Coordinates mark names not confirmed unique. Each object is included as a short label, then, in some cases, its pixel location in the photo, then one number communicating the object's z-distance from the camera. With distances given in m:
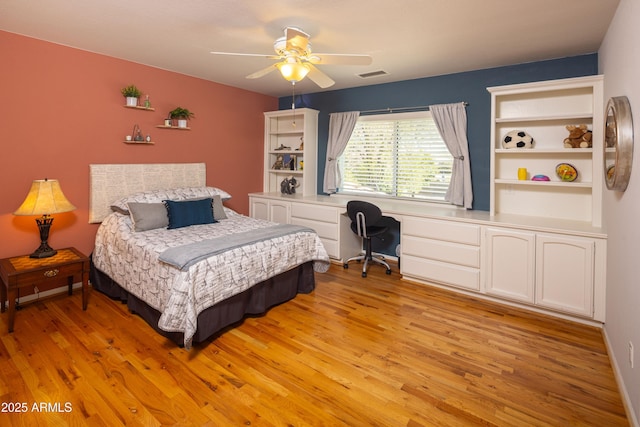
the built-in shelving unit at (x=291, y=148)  5.48
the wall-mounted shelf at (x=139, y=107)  4.01
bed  2.63
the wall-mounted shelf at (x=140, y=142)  4.09
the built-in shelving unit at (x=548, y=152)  3.26
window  4.59
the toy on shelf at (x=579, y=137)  3.35
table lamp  3.11
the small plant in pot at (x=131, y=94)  3.96
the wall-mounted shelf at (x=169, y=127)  4.37
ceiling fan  2.78
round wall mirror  2.00
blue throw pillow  3.65
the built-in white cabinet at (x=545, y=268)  2.98
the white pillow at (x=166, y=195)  3.79
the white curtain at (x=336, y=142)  5.19
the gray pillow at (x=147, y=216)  3.47
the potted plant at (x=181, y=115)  4.41
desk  3.00
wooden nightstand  2.83
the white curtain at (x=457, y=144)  4.24
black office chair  4.16
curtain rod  4.56
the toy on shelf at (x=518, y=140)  3.72
